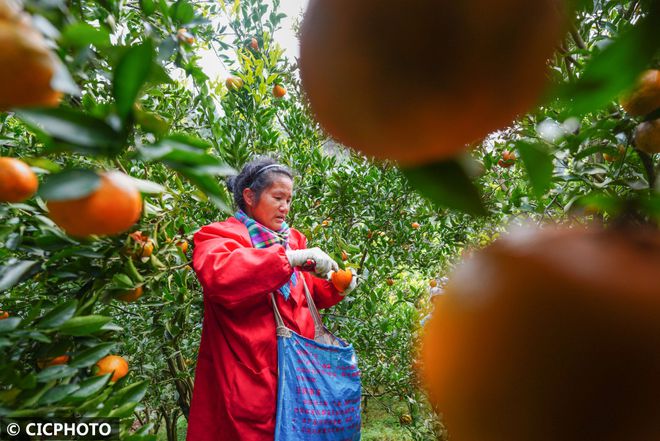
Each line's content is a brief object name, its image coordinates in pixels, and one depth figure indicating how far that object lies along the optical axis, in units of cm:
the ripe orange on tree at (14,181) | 38
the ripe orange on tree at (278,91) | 185
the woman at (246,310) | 110
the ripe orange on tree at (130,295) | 72
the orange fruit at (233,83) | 169
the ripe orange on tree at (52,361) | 58
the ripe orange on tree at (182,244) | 103
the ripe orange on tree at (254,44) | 186
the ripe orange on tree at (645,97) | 30
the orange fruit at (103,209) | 29
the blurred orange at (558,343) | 15
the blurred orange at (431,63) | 15
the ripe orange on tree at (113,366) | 67
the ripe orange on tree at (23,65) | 24
